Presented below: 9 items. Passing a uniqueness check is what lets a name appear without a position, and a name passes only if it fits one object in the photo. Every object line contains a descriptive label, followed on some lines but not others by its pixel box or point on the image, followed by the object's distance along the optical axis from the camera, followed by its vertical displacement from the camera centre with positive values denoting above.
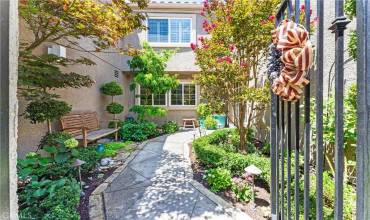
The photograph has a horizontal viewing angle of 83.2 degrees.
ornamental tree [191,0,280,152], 4.93 +1.44
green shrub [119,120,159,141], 9.31 -1.15
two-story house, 11.79 +2.84
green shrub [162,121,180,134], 10.93 -1.15
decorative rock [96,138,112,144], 8.55 -1.48
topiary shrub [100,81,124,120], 9.69 +0.66
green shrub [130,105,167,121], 10.54 -0.25
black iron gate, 0.75 -0.05
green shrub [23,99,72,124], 4.73 -0.10
